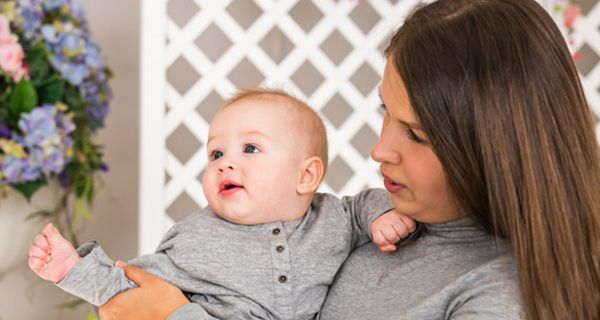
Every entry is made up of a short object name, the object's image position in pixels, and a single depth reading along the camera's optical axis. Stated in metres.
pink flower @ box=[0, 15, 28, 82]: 2.00
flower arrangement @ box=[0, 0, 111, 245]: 2.05
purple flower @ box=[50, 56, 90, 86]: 2.17
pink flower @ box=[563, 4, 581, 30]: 2.64
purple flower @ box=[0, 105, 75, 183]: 2.05
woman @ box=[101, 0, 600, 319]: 1.02
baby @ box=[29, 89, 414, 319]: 1.20
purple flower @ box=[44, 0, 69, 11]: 2.15
